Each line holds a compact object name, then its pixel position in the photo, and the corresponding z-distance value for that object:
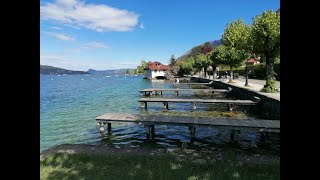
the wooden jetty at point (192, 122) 8.96
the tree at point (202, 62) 49.64
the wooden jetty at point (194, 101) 16.01
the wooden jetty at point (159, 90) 24.20
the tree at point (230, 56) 29.88
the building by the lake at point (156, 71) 73.88
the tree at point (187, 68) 66.93
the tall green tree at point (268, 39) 17.49
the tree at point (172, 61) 99.71
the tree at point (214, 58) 34.45
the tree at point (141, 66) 118.26
